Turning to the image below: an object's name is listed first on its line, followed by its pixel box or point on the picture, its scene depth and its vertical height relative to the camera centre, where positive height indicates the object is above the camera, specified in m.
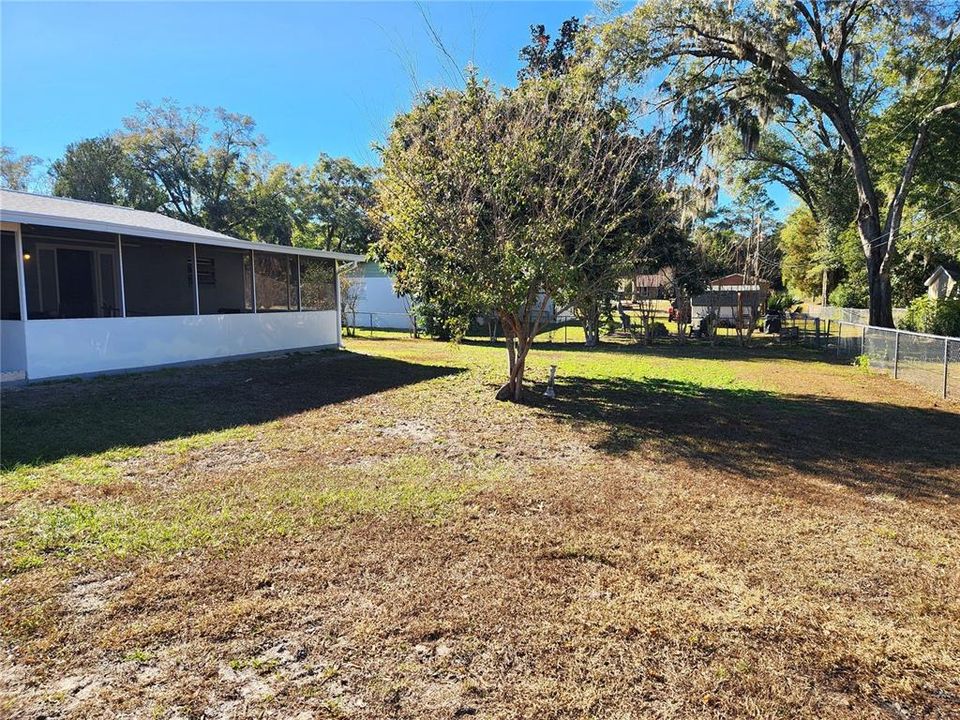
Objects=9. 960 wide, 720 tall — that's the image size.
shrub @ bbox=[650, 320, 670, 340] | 23.73 -0.65
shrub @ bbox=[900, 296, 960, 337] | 16.22 -0.10
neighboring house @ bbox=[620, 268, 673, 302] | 19.73 +1.06
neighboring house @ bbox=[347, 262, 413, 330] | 27.39 +0.70
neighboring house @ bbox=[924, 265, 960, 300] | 29.06 +1.83
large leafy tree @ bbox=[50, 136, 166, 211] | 27.72 +7.34
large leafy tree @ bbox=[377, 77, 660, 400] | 7.67 +1.74
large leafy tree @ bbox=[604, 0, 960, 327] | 13.62 +6.85
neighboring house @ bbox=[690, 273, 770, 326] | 21.97 +0.61
